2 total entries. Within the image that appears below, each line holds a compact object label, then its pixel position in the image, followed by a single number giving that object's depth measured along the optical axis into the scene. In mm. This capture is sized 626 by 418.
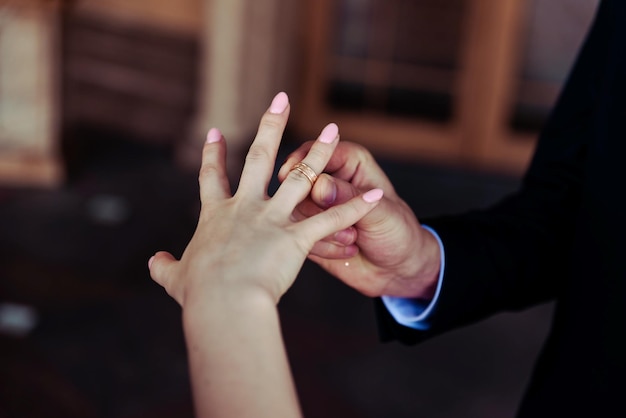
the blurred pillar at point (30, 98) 4445
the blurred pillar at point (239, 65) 4934
